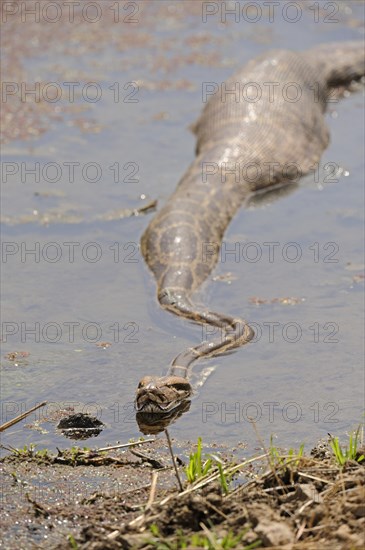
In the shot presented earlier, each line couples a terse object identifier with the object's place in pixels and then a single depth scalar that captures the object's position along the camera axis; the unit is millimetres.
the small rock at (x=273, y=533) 10148
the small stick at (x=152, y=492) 11309
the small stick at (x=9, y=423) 13547
